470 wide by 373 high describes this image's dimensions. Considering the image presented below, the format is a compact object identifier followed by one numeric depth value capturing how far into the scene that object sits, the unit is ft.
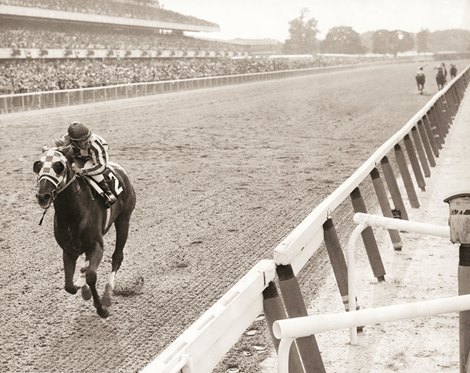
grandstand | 80.48
